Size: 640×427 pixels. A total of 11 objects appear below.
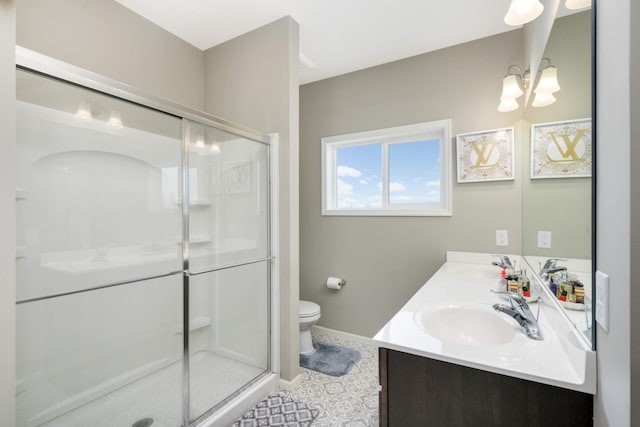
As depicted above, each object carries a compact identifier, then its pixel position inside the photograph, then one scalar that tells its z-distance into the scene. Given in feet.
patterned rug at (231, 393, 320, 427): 5.57
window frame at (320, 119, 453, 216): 7.68
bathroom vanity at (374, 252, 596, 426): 2.69
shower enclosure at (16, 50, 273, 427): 3.63
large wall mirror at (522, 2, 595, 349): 2.80
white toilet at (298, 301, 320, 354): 7.75
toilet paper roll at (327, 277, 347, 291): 8.94
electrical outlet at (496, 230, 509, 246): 6.98
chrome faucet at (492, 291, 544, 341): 3.45
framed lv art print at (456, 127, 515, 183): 6.91
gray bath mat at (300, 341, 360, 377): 7.37
